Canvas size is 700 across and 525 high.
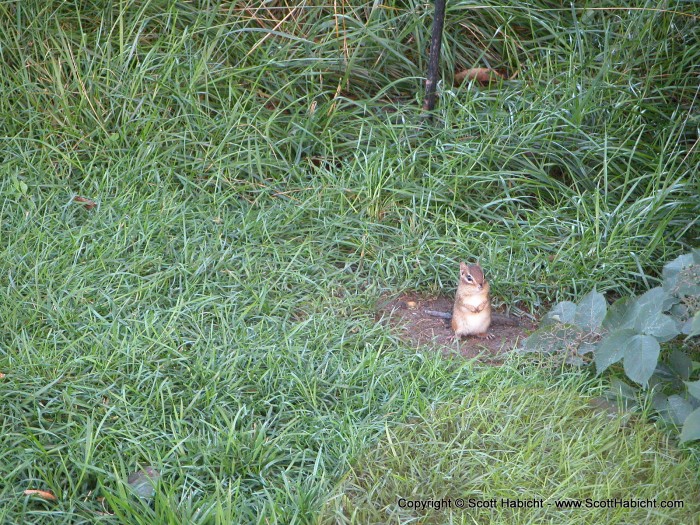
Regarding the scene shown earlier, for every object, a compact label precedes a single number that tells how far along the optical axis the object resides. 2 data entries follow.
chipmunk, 8.08
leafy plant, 6.97
